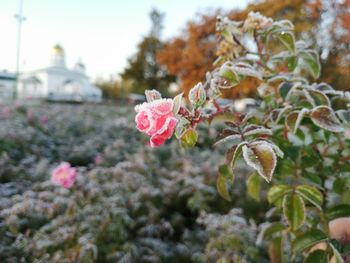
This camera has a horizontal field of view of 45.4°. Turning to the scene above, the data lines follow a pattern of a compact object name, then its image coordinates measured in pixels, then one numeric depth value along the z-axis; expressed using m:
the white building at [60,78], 35.62
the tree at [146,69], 28.84
